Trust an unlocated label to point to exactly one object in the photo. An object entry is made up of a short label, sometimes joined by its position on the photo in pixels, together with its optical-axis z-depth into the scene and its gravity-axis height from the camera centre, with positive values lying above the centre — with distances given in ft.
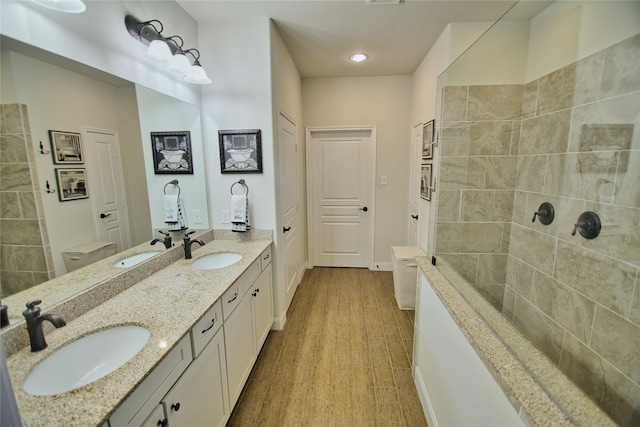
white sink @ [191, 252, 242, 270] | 6.81 -2.24
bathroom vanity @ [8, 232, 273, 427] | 2.60 -2.15
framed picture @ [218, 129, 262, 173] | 7.45 +0.57
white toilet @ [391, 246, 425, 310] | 9.39 -3.80
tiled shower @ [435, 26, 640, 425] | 4.37 -0.82
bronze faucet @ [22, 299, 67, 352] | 3.19 -1.75
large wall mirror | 3.32 +0.18
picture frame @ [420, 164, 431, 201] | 8.89 -0.44
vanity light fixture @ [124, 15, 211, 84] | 5.35 +2.58
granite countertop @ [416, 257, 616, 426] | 2.43 -2.17
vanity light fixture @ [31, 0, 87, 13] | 3.61 +2.31
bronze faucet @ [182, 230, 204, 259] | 6.50 -1.74
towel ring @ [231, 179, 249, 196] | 7.67 -0.35
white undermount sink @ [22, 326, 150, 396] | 3.05 -2.34
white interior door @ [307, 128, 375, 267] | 12.42 -1.21
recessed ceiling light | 9.39 +3.99
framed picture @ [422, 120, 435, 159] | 8.69 +1.01
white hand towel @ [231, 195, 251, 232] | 7.45 -1.03
